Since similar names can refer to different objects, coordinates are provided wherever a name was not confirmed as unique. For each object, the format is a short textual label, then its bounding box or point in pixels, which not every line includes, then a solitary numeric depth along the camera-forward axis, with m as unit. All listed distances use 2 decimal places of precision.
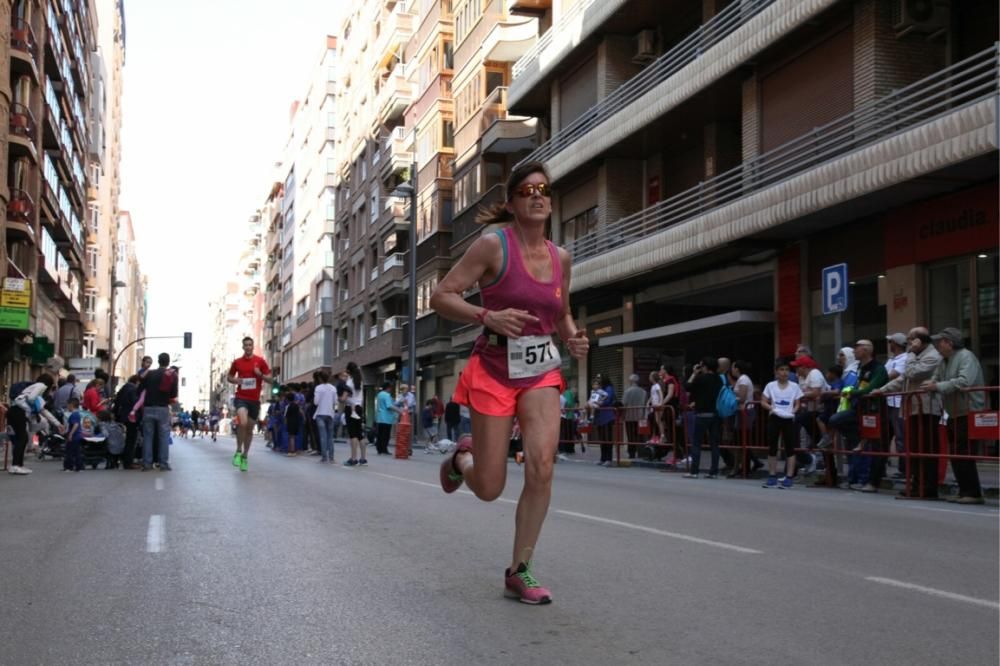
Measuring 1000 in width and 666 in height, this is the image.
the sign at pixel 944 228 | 17.70
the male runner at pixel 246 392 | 16.83
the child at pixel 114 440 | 19.23
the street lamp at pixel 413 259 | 40.72
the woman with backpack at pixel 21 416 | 17.39
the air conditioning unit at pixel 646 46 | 31.09
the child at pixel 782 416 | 15.52
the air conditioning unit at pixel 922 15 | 19.77
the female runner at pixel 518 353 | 5.16
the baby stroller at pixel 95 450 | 19.30
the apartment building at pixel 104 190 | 77.06
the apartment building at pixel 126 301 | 115.88
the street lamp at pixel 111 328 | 82.75
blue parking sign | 16.81
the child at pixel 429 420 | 39.91
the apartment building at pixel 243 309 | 126.19
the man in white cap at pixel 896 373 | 13.49
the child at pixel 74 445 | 18.77
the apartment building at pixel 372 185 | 55.56
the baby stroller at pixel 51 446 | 24.03
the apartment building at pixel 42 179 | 38.28
